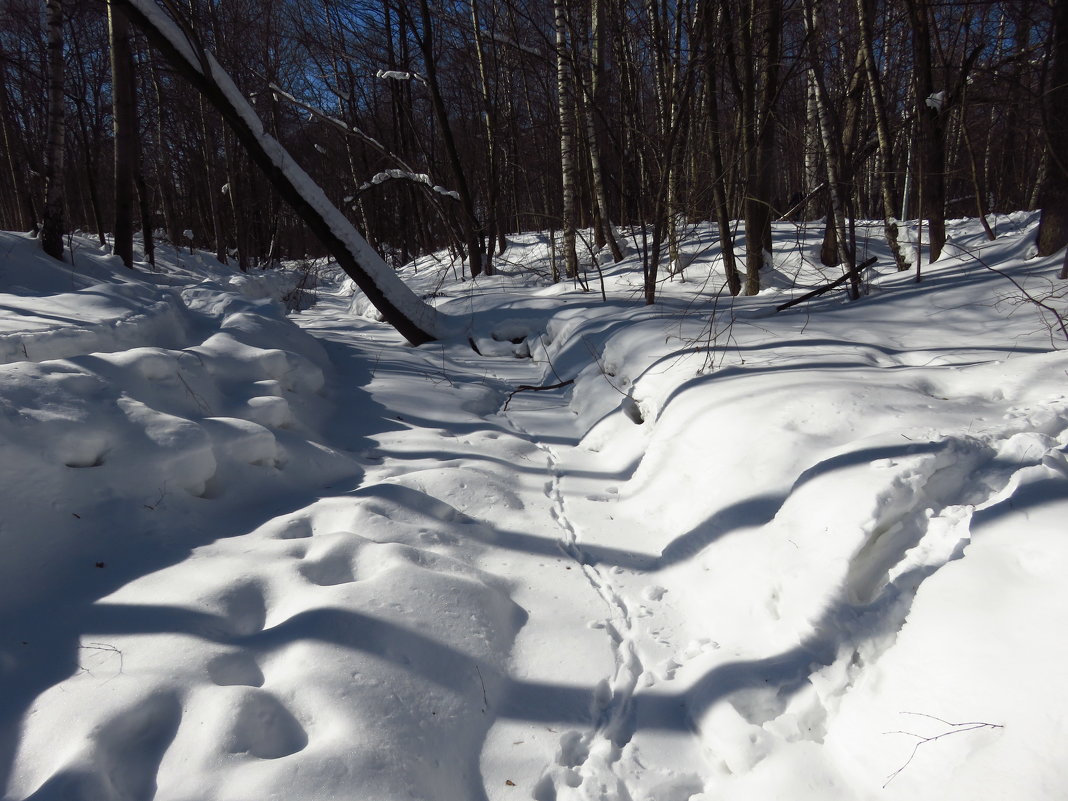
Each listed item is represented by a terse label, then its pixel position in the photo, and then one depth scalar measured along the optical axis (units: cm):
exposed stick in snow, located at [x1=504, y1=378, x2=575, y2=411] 527
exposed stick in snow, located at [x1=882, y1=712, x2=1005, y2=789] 144
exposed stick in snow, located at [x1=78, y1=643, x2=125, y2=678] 191
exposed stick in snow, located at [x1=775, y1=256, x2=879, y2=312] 524
